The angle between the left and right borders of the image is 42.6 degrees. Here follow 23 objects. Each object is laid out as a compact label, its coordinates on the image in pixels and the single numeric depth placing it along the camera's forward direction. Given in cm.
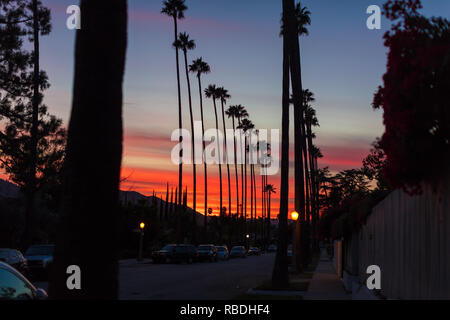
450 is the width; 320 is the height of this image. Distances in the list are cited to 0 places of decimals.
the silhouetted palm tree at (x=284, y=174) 2286
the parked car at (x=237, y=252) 7275
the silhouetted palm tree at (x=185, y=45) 6384
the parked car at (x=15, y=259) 2164
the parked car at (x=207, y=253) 5591
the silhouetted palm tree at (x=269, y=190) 15804
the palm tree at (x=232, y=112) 9412
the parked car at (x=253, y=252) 9679
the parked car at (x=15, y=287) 734
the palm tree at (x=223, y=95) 8356
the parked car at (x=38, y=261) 2573
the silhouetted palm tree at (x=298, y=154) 3384
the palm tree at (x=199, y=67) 7169
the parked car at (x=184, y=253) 4844
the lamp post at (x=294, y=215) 3181
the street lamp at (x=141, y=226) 4524
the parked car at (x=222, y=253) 6408
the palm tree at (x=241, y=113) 9490
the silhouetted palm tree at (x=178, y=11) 5972
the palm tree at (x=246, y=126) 9994
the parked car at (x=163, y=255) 4744
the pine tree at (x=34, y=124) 3359
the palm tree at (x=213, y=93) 8308
